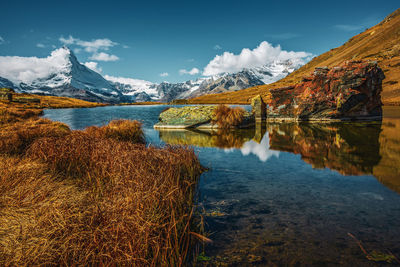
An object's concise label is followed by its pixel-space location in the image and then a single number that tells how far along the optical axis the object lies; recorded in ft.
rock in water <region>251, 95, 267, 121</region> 81.51
